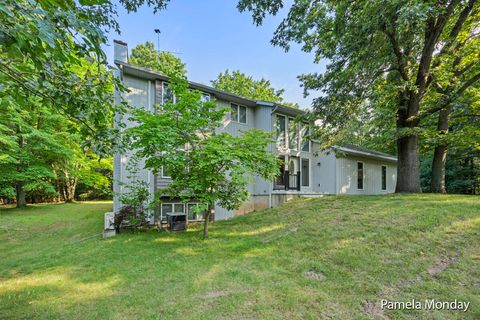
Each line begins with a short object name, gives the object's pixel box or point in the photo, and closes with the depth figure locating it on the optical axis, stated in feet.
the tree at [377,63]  25.34
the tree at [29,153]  47.06
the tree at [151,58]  93.08
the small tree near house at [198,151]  23.91
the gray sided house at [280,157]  34.65
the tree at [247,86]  96.32
